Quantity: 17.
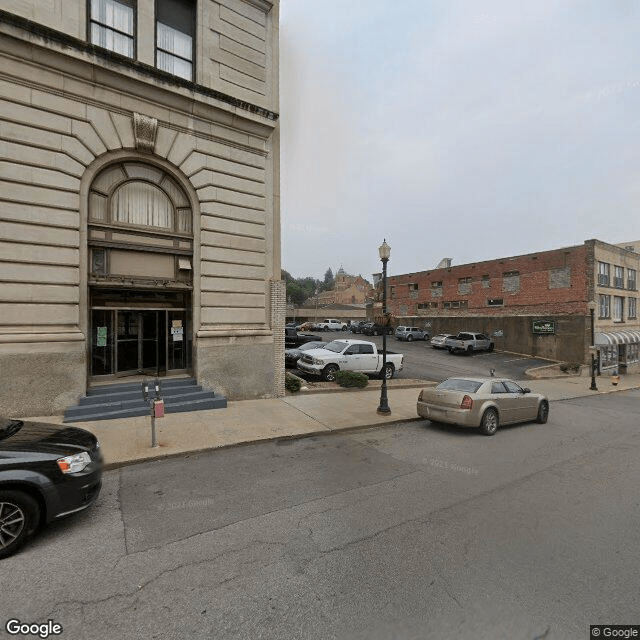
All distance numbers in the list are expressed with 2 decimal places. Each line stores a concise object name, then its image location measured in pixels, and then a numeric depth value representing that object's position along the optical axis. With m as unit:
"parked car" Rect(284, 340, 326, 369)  17.55
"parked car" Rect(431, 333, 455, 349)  31.73
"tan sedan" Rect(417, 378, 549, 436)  8.81
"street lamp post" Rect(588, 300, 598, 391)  19.20
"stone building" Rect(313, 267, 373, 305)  91.56
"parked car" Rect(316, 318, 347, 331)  47.47
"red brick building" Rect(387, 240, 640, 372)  27.78
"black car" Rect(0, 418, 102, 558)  3.65
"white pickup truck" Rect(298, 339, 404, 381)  15.36
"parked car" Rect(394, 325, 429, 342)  37.69
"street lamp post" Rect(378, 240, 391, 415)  10.53
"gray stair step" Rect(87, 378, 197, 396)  9.58
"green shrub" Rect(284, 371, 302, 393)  13.02
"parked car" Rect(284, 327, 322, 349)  25.00
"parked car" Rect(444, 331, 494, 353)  29.93
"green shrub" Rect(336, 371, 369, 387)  13.93
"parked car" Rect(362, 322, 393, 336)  40.66
